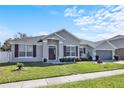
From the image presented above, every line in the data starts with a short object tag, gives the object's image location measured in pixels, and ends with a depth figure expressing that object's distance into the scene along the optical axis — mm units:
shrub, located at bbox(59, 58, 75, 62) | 13299
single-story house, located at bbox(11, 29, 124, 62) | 12230
